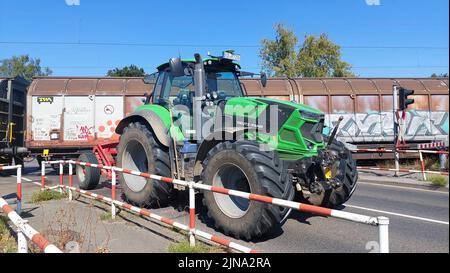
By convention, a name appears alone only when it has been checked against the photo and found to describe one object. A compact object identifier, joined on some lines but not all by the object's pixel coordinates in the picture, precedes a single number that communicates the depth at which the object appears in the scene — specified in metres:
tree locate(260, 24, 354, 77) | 32.31
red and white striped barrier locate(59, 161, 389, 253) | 3.00
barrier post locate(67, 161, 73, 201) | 8.75
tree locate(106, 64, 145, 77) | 49.53
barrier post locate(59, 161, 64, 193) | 9.32
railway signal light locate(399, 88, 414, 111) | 12.12
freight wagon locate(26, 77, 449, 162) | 15.11
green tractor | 5.39
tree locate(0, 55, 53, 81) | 71.06
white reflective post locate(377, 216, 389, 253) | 2.99
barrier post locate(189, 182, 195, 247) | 5.21
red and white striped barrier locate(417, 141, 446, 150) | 13.49
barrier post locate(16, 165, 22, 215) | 7.07
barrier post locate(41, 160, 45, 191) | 9.74
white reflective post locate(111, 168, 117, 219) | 6.96
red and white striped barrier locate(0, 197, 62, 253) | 3.37
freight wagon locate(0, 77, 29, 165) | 14.88
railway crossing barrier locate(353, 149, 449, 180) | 12.05
